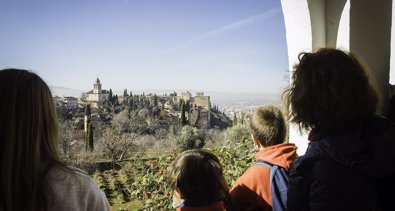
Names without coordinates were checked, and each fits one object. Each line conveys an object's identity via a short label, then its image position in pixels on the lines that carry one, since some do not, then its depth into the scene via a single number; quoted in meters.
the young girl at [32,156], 0.73
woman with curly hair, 0.92
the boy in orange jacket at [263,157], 1.35
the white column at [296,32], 1.98
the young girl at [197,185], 1.31
